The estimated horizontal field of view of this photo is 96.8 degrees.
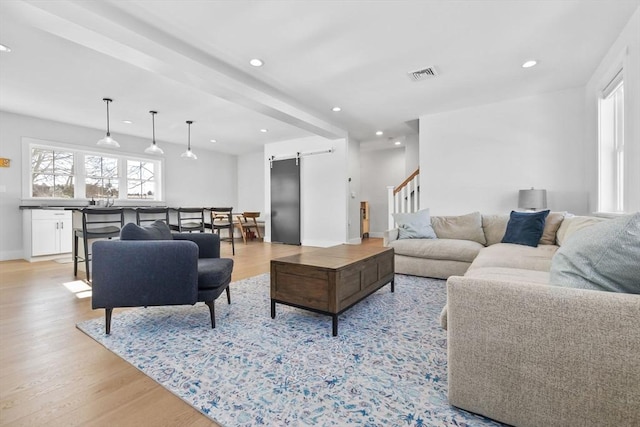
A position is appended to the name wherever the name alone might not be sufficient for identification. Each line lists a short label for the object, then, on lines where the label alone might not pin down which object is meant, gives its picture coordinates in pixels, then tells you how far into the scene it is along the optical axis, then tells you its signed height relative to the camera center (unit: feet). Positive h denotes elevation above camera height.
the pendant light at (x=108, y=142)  13.75 +3.40
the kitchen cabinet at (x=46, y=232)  15.52 -1.10
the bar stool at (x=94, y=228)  11.62 -0.68
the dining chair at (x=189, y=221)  16.44 -0.67
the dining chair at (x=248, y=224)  23.70 -1.18
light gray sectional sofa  3.08 -1.67
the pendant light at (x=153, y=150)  15.74 +3.44
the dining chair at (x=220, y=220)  18.56 -0.67
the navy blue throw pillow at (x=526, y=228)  10.46 -0.77
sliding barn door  22.38 +0.72
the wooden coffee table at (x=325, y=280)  6.64 -1.79
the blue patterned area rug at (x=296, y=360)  4.17 -2.92
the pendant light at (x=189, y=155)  17.70 +3.51
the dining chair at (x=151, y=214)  14.30 -0.14
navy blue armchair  6.47 -1.43
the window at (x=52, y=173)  16.90 +2.43
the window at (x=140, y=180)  21.27 +2.46
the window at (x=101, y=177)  19.07 +2.45
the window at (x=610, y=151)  10.54 +2.22
